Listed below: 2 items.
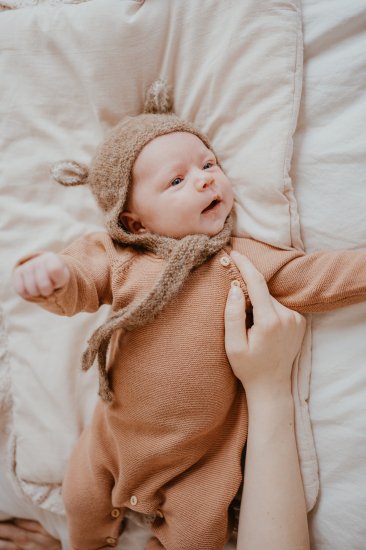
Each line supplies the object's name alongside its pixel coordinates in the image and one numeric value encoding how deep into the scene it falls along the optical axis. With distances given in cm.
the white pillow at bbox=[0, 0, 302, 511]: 100
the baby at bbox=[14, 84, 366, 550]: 90
